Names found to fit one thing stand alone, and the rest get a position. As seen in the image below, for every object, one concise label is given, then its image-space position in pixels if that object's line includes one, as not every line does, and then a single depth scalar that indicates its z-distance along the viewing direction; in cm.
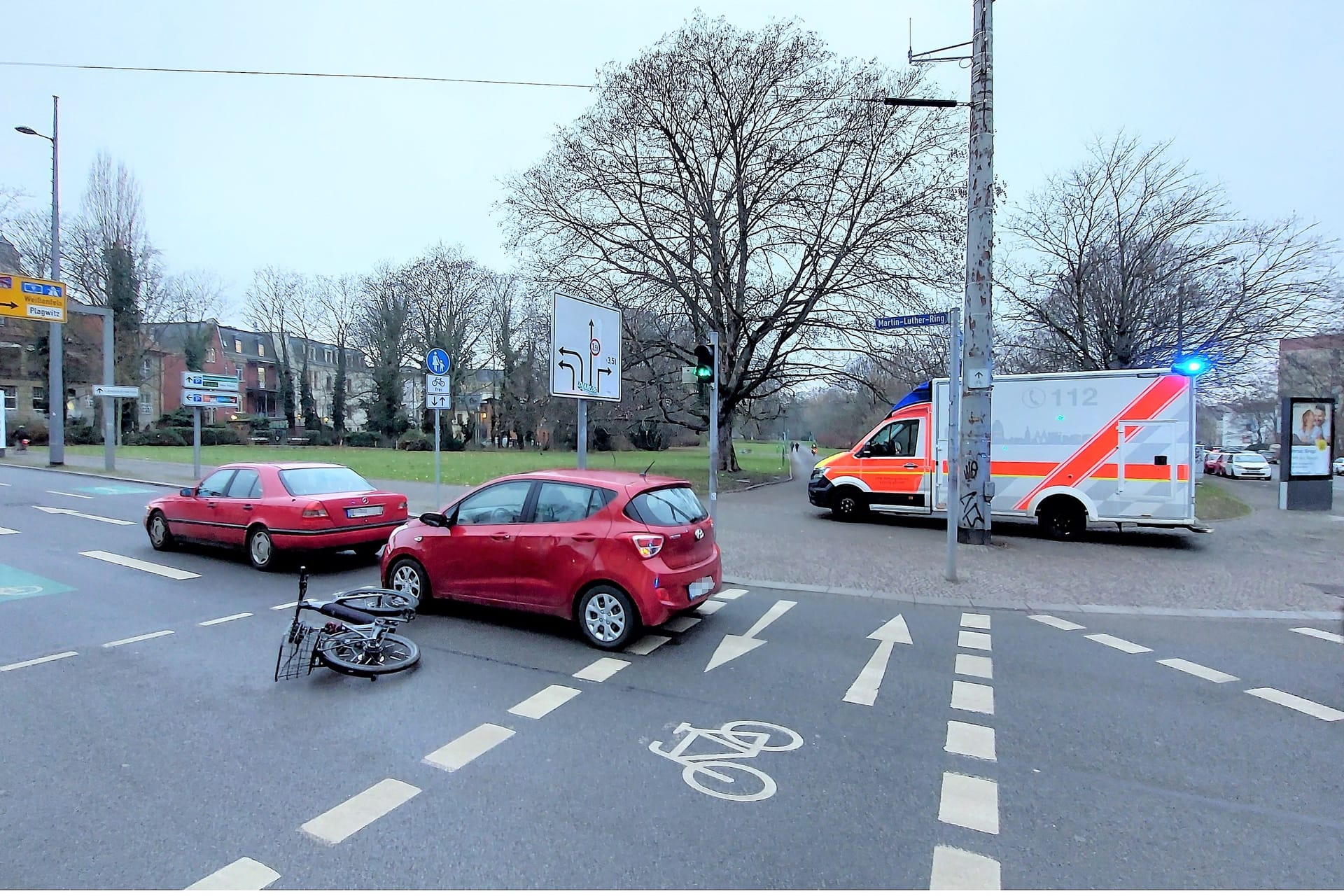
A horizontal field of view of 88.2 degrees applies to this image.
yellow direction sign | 2025
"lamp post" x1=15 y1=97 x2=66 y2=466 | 2436
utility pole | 1172
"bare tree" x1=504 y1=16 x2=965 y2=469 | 2227
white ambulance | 1190
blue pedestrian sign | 1327
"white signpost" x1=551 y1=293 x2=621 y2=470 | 932
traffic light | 1025
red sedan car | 884
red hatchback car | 596
